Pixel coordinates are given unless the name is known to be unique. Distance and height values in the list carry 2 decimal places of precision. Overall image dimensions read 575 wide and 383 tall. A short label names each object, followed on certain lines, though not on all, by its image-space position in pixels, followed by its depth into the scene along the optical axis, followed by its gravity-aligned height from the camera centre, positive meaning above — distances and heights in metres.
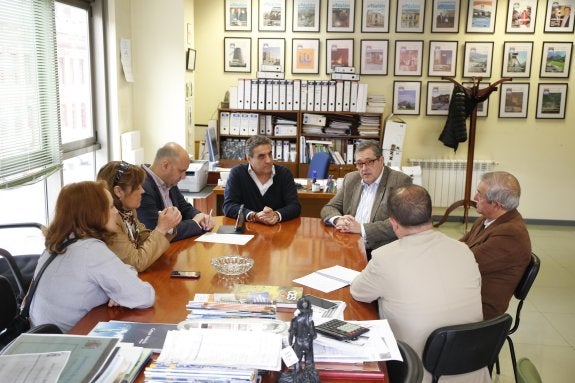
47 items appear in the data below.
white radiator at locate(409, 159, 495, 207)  6.72 -0.92
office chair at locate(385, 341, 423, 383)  1.58 -0.79
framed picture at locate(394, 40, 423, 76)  6.59 +0.51
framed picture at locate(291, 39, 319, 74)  6.62 +0.51
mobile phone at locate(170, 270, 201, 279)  2.37 -0.77
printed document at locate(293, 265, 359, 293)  2.30 -0.78
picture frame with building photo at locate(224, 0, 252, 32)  6.59 +0.98
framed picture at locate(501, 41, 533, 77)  6.56 +0.52
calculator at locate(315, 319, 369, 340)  1.65 -0.71
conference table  1.97 -0.79
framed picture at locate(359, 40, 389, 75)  6.61 +0.51
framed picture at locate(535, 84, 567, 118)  6.64 +0.03
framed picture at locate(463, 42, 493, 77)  6.57 +0.51
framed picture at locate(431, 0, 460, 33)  6.49 +1.00
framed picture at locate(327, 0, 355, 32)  6.54 +0.99
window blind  3.42 -0.01
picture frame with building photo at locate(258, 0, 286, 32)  6.55 +0.98
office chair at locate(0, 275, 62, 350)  2.26 -0.90
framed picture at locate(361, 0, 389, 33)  6.53 +0.99
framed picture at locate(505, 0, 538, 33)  6.47 +1.02
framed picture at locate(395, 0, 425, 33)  6.51 +1.01
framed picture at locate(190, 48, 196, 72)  5.85 +0.39
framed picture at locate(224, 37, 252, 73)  6.67 +0.52
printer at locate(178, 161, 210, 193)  4.77 -0.73
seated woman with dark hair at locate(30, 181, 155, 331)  1.96 -0.65
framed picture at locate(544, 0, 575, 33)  6.46 +1.02
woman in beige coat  2.38 -0.59
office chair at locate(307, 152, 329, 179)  5.60 -0.70
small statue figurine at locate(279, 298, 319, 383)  1.43 -0.65
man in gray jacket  3.27 -0.67
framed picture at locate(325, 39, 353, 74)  6.61 +0.55
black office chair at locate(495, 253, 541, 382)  2.66 -0.87
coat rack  6.22 -0.49
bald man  3.05 -0.55
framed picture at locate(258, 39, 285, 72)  6.64 +0.55
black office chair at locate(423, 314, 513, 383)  1.95 -0.89
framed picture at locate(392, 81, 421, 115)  6.66 +0.04
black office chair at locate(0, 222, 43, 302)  2.73 -1.00
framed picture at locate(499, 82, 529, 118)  6.66 +0.03
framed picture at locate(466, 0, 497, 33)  6.47 +1.01
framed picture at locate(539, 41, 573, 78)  6.55 +0.52
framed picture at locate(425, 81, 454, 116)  6.64 +0.05
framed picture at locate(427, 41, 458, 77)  6.58 +0.51
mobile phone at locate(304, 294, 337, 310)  2.03 -0.76
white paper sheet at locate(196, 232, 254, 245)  2.98 -0.78
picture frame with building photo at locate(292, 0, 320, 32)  6.54 +0.99
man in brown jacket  2.63 -0.74
